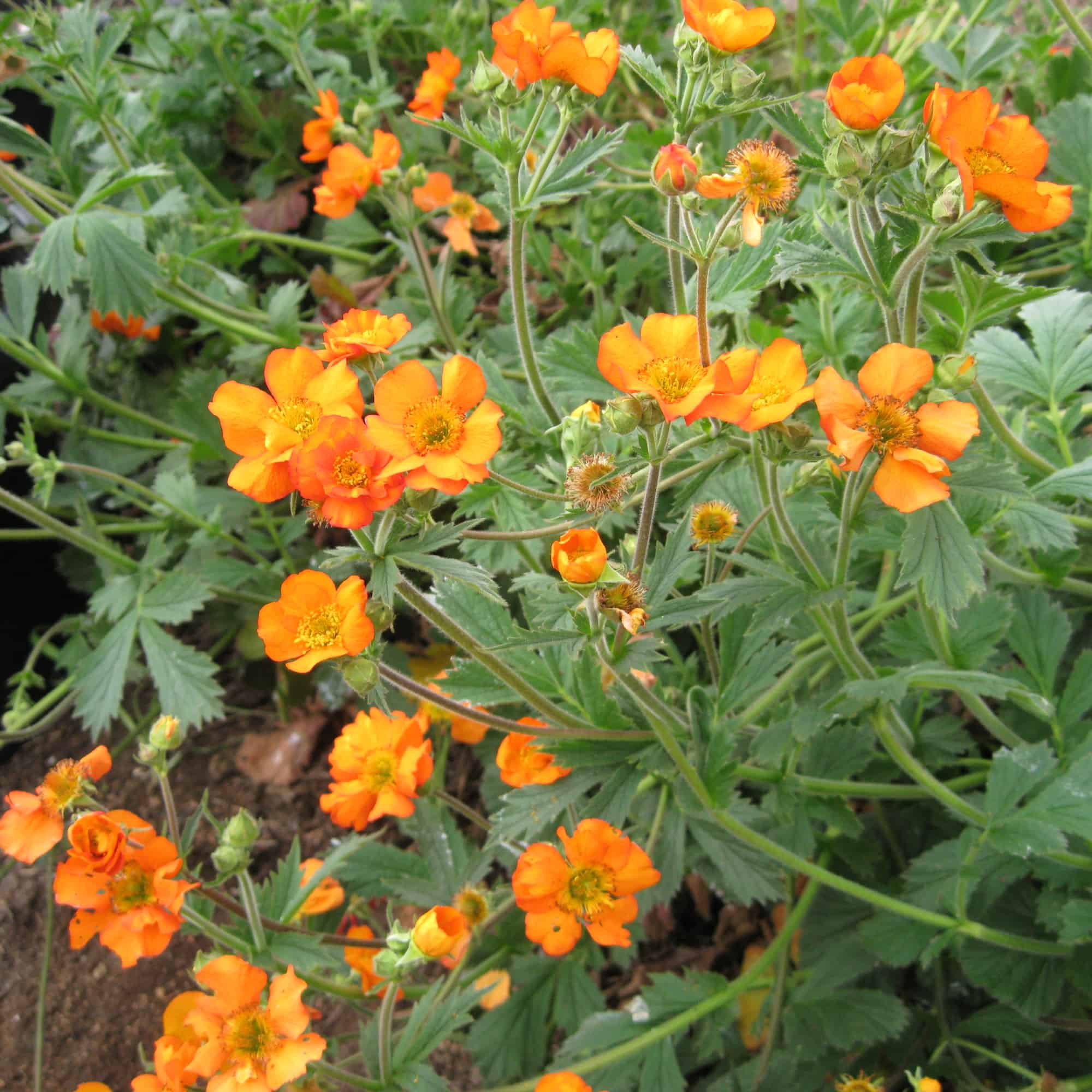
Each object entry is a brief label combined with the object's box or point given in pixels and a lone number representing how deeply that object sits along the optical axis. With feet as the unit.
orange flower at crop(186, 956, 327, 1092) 1.39
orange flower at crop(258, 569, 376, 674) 1.28
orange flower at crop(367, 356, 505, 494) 1.24
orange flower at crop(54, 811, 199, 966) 1.44
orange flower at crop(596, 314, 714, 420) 1.29
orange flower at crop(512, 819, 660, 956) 1.47
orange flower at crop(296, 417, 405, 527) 1.20
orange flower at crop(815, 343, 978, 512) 1.21
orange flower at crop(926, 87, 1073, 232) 1.20
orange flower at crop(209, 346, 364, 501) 1.27
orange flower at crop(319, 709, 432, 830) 1.66
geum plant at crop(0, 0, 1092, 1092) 1.28
